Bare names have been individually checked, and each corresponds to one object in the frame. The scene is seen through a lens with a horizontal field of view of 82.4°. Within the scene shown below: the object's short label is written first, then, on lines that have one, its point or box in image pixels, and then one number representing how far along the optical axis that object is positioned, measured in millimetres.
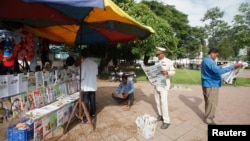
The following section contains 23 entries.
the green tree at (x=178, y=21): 21767
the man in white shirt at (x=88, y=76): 3304
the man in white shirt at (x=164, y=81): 3149
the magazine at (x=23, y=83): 2388
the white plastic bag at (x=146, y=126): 2673
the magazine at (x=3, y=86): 2150
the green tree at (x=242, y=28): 11900
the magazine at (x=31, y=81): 2551
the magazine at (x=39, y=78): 2689
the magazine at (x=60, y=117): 2896
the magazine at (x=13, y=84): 2258
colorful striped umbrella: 2242
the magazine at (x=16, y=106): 2310
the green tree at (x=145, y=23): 9265
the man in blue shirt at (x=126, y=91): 4473
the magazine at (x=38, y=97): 2683
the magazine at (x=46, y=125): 2584
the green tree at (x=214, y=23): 30498
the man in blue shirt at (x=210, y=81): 3148
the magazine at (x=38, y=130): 2433
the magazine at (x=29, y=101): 2495
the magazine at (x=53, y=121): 2729
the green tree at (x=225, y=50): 36953
